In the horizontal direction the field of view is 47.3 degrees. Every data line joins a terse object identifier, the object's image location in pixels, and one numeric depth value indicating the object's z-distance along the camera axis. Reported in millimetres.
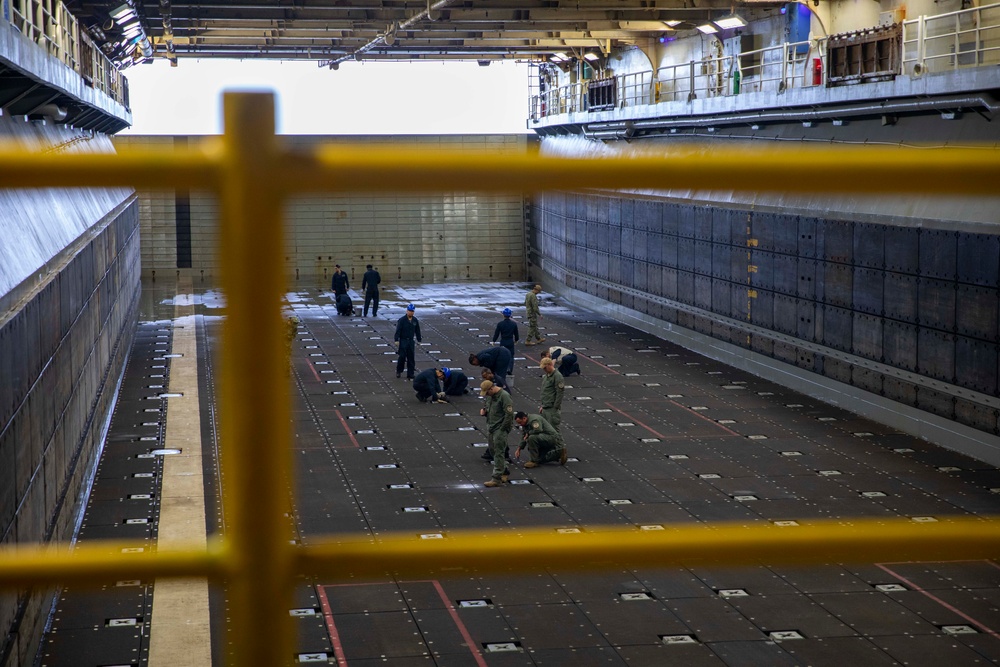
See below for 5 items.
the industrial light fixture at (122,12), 30322
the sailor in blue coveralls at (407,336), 22444
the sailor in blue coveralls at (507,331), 22980
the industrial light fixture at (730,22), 27425
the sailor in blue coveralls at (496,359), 20594
